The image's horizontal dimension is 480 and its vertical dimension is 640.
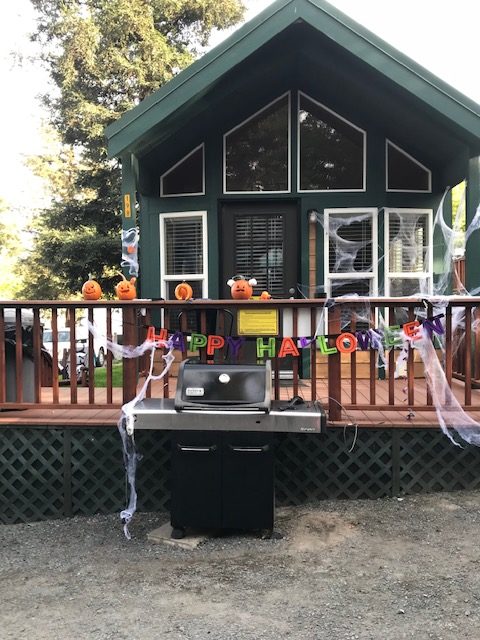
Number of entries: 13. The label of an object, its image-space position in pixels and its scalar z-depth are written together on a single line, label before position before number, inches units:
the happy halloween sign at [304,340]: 157.9
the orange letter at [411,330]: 160.9
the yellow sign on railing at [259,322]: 181.5
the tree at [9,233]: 1011.3
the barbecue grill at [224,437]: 135.0
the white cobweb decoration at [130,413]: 139.8
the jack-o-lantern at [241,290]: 181.5
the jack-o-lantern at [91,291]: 176.2
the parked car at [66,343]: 631.2
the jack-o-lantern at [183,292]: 180.1
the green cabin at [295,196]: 249.1
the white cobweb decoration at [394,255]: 253.6
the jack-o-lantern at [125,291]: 179.5
